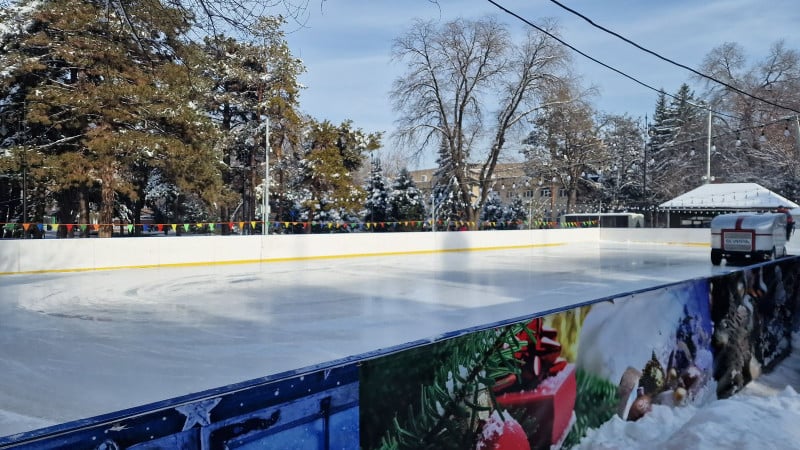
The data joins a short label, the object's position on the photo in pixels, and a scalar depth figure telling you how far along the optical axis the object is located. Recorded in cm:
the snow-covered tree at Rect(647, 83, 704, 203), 5272
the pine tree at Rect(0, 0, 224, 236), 2167
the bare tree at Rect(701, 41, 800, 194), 4172
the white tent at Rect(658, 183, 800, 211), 3098
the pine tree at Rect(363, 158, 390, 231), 4634
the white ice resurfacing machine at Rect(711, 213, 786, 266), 1579
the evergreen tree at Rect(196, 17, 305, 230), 3350
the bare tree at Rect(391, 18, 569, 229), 3011
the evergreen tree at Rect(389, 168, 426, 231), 4628
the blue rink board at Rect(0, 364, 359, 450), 161
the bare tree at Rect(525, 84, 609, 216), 4990
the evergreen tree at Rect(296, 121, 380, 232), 3647
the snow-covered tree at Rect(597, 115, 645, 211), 5606
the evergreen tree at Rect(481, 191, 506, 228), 5294
